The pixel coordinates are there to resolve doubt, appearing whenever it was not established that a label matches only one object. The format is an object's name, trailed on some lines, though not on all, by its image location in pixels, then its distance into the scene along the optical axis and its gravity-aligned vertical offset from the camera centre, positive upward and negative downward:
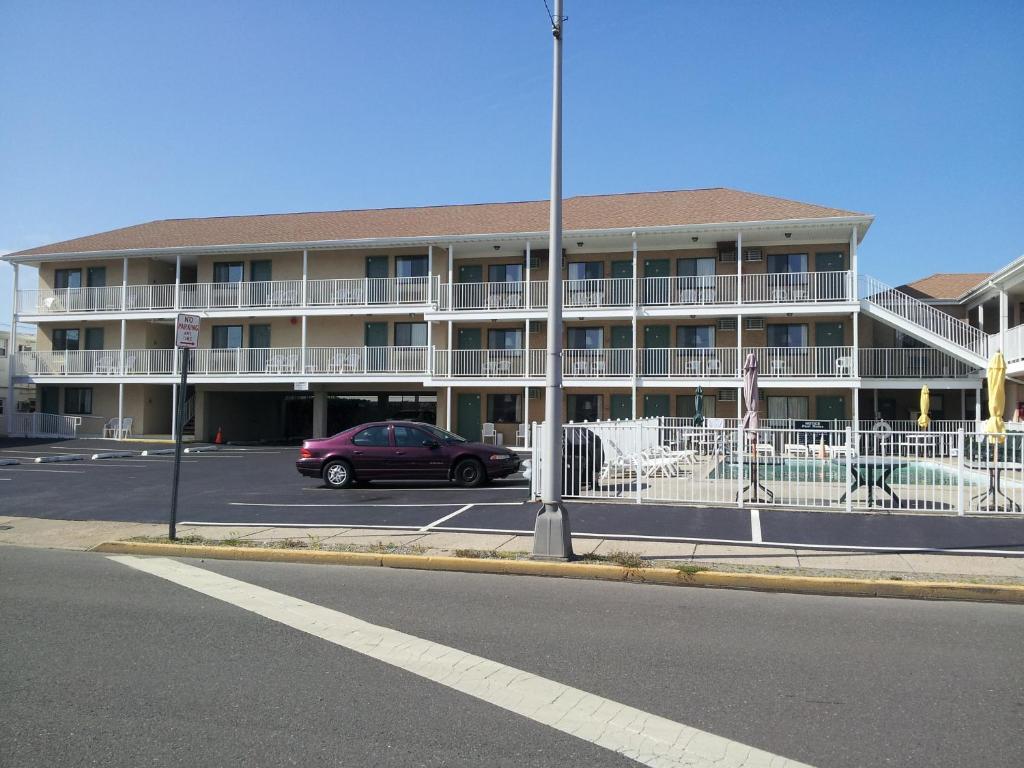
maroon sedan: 15.31 -0.98
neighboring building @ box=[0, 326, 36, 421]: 32.81 +0.90
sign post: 9.53 +0.83
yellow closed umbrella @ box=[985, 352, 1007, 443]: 13.06 +0.38
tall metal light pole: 8.57 +0.19
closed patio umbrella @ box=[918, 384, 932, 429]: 21.38 +0.13
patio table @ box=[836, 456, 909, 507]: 11.15 -0.87
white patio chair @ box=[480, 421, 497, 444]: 28.84 -0.87
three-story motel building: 26.08 +3.57
